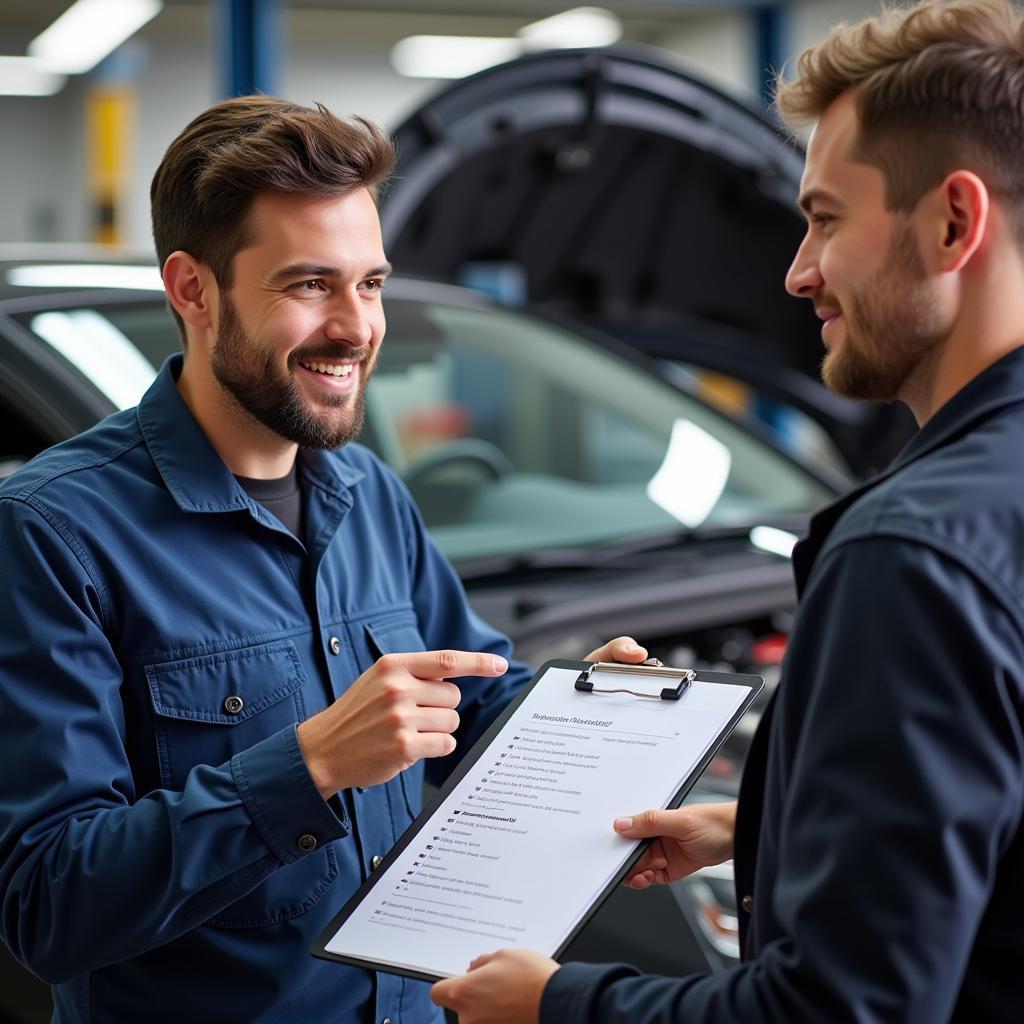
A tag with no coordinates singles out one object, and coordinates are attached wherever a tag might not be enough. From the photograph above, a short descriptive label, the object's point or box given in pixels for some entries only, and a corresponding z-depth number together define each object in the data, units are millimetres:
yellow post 14227
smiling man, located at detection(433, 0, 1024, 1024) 1027
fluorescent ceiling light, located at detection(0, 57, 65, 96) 14578
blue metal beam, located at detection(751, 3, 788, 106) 6734
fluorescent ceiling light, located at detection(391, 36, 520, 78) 13781
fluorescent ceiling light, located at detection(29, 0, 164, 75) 12000
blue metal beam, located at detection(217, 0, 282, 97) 5227
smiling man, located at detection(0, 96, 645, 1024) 1445
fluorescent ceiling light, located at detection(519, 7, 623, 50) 12469
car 2324
